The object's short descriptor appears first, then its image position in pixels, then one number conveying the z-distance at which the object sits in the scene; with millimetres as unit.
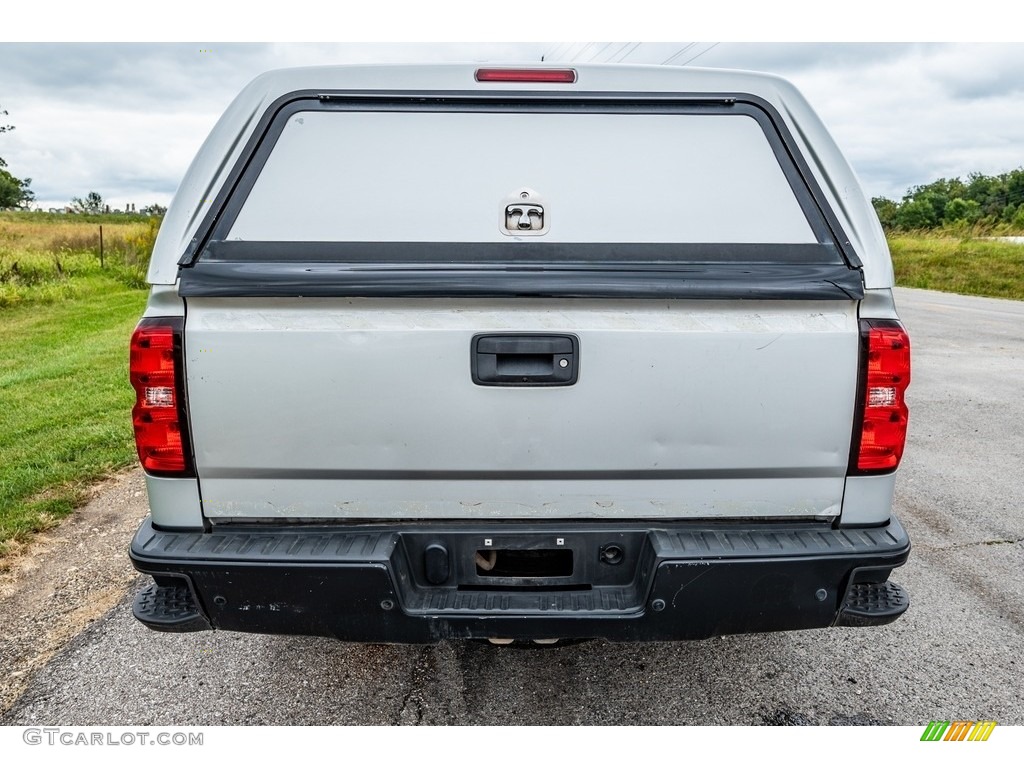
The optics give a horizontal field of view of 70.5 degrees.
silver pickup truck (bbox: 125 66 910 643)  2057
